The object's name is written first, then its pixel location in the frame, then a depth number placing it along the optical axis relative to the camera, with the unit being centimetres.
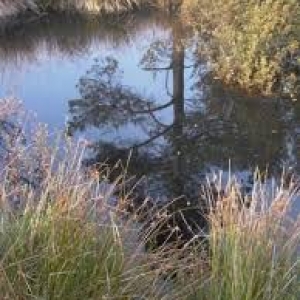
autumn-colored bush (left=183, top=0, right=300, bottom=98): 912
